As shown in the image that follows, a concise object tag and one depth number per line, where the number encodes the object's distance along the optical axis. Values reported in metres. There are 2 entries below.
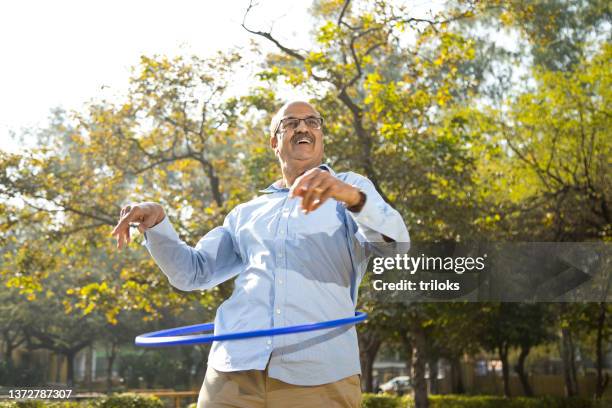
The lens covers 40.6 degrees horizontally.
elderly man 2.56
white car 41.47
